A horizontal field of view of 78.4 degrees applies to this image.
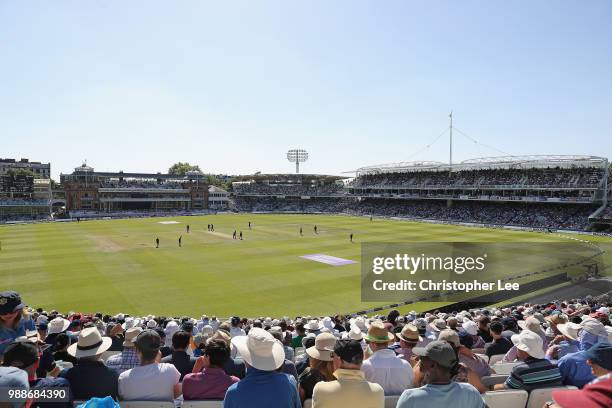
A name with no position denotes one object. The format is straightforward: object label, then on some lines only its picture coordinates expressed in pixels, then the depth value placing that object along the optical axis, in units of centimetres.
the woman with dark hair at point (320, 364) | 411
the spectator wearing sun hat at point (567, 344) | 607
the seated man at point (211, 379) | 407
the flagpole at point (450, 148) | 8475
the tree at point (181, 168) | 14262
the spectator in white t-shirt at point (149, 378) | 416
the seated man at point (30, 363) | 354
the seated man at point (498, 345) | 662
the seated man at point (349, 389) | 309
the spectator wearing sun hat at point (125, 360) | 542
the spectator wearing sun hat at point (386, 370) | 430
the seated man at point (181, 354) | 554
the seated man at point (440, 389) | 293
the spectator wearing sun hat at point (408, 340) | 555
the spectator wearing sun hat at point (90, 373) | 410
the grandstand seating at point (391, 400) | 409
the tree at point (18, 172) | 9290
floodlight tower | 11962
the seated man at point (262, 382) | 303
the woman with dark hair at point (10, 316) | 546
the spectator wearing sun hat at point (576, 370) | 445
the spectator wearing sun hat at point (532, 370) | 421
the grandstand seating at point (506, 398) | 407
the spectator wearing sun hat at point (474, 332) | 752
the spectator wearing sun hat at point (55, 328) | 734
